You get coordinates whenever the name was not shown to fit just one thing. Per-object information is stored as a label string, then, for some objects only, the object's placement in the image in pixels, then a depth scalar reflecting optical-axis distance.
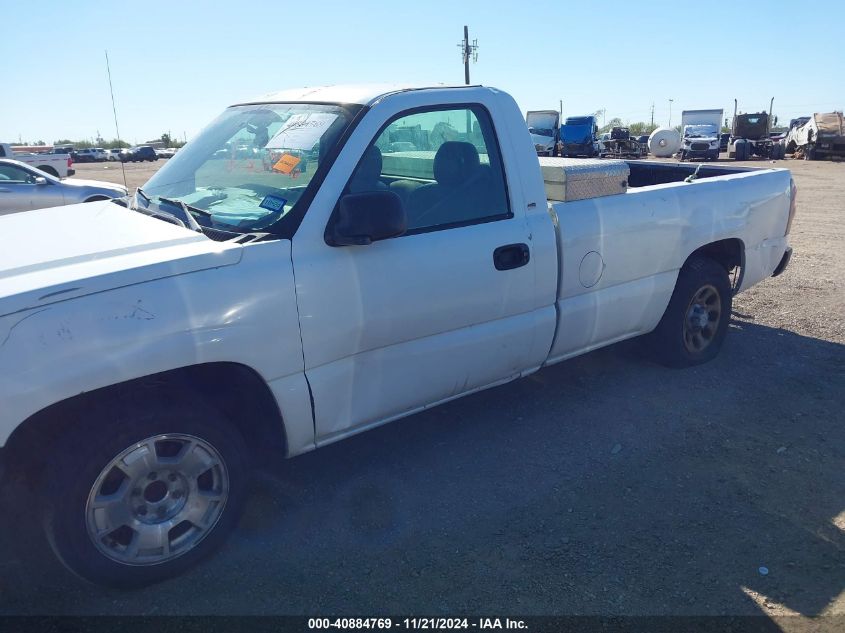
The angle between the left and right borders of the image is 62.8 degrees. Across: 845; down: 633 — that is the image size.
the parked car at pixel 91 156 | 61.34
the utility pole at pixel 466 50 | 36.25
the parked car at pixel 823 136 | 30.00
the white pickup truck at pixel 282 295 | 2.54
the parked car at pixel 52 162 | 21.92
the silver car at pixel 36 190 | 11.42
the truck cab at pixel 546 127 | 32.25
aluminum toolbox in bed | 4.02
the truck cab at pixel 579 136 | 32.28
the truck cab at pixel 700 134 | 32.97
